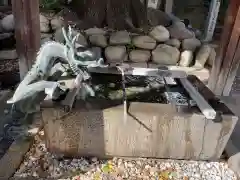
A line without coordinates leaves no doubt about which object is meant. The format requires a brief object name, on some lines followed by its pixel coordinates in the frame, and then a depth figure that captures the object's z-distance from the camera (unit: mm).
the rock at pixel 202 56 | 3924
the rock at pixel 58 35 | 3694
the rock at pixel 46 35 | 3952
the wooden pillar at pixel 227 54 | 2979
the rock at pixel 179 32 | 4109
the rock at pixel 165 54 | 3907
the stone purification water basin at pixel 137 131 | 1861
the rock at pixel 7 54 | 3714
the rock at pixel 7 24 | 3863
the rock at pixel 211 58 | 3949
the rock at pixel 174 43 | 3992
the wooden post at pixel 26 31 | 2843
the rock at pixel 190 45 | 4015
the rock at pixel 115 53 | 3851
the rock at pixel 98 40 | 3851
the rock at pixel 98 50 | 3743
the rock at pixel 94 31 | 3924
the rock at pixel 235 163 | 1968
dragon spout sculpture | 1923
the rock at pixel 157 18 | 4307
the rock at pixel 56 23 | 3956
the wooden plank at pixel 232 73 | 3140
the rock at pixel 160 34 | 3945
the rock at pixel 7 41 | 3714
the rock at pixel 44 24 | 3942
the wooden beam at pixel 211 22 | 5001
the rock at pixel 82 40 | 3762
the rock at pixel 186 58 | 3927
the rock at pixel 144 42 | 3895
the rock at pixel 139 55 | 3910
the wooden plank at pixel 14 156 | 1808
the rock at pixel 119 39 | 3866
